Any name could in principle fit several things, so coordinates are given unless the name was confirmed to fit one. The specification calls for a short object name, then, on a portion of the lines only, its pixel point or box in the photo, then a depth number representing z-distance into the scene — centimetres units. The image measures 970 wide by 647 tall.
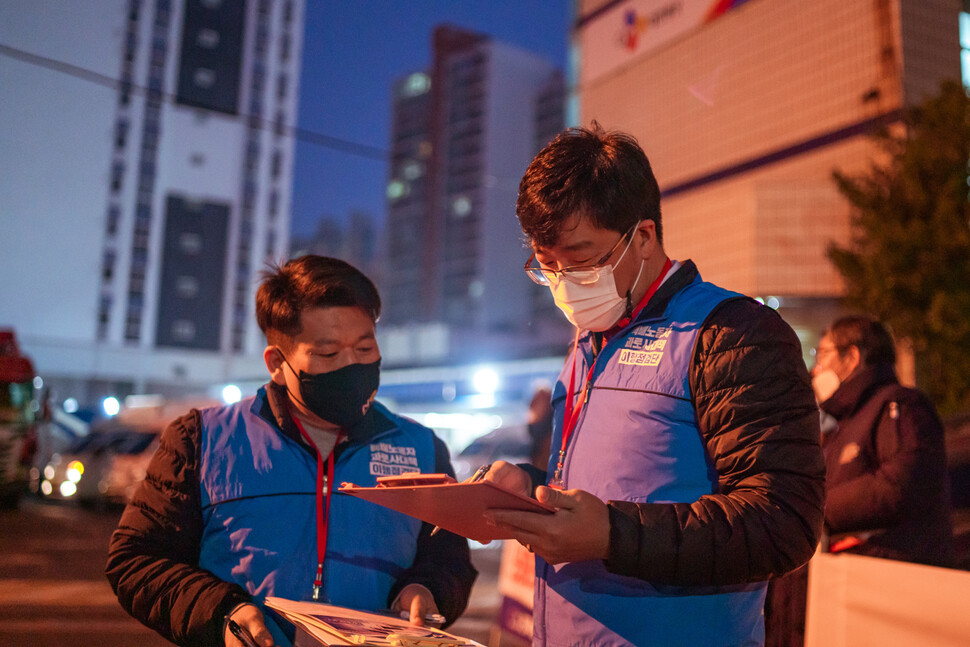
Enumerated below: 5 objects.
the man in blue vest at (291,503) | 214
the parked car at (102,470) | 1530
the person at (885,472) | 307
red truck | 1476
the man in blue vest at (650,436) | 150
